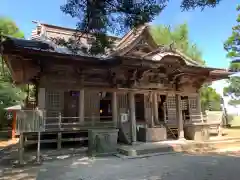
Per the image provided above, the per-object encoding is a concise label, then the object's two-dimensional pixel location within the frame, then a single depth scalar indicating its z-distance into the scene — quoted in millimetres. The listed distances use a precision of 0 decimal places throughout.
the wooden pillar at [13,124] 17484
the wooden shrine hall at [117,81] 9797
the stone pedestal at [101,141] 8923
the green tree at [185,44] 24695
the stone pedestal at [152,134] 11141
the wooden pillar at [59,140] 9367
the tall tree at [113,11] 5695
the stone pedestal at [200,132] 12070
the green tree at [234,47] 19938
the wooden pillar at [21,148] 7502
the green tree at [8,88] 17891
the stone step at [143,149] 8719
